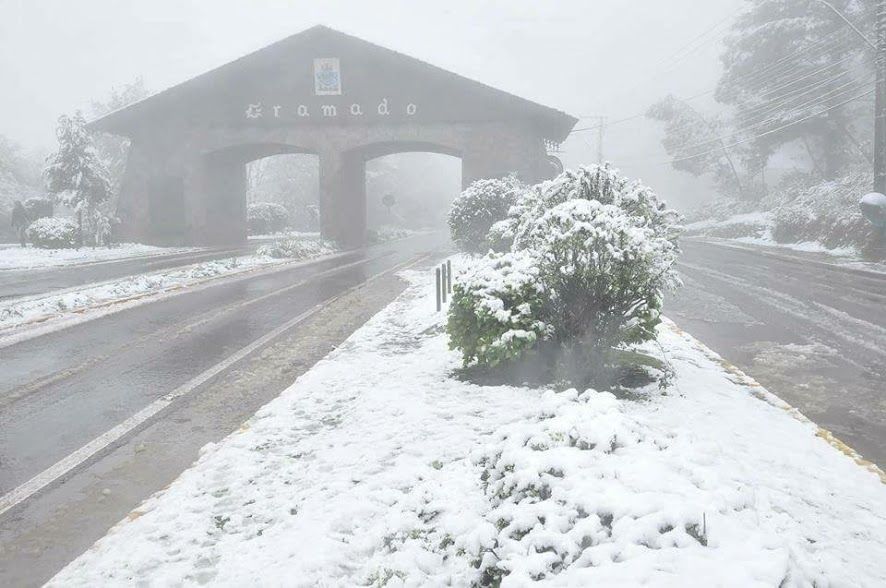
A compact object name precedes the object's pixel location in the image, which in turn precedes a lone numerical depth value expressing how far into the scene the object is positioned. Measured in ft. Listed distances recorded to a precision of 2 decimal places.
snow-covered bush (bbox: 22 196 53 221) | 105.40
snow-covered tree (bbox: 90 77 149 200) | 162.30
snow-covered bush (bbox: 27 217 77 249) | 86.89
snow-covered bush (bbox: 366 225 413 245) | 122.89
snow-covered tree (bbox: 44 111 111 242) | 89.71
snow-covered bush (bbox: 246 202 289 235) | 159.74
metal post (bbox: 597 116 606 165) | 207.55
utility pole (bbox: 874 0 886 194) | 64.69
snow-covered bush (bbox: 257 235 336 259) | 75.66
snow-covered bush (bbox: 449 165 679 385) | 19.04
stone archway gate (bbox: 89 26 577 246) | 91.66
